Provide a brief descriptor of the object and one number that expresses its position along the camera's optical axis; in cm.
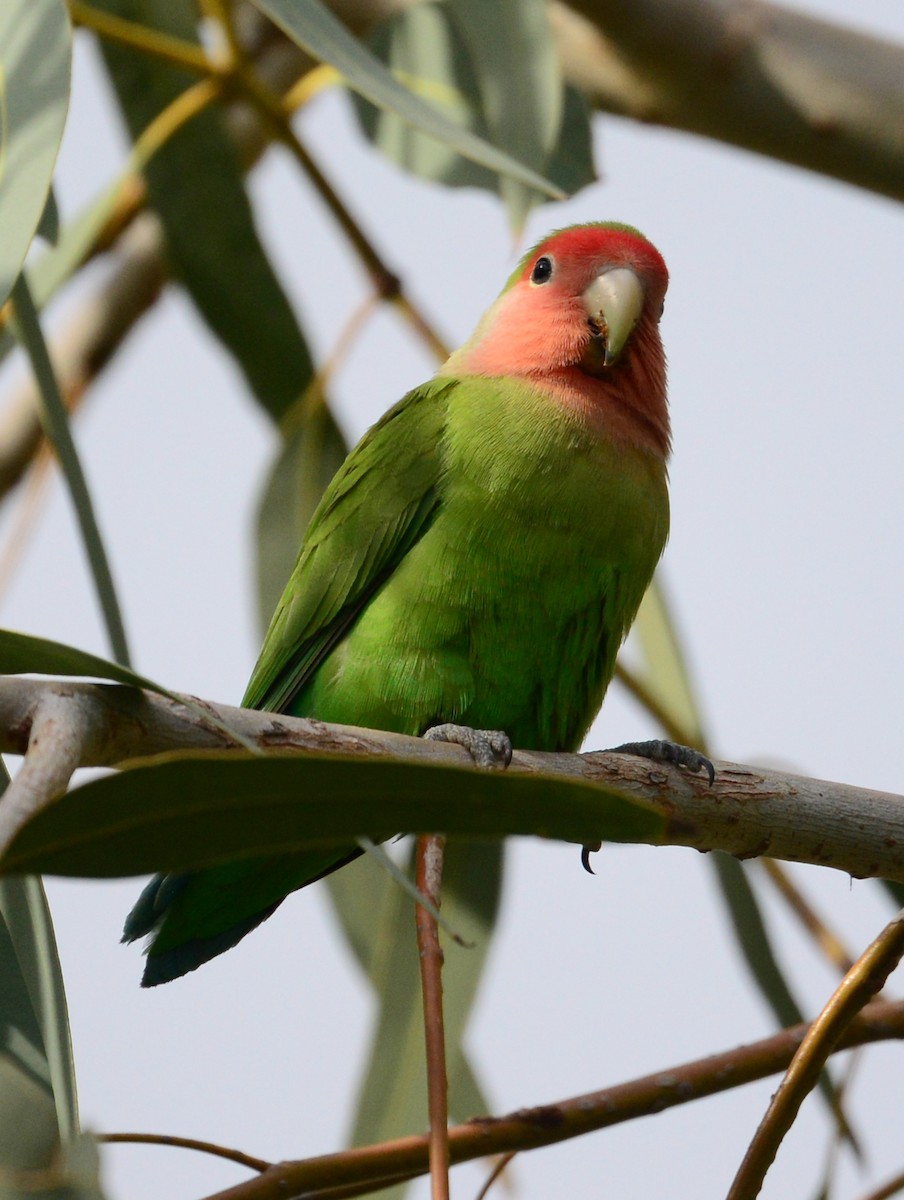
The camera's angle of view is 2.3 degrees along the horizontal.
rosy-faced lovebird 395
